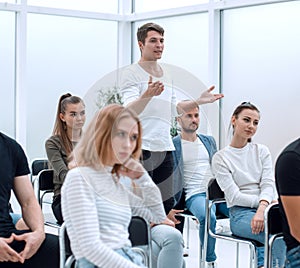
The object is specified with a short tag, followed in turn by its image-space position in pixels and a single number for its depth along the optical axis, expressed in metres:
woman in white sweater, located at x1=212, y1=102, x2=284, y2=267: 4.56
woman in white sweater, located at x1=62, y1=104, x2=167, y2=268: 2.67
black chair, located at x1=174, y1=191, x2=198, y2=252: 5.16
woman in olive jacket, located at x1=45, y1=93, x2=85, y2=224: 4.98
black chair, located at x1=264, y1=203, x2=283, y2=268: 3.93
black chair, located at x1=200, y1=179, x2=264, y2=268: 4.62
